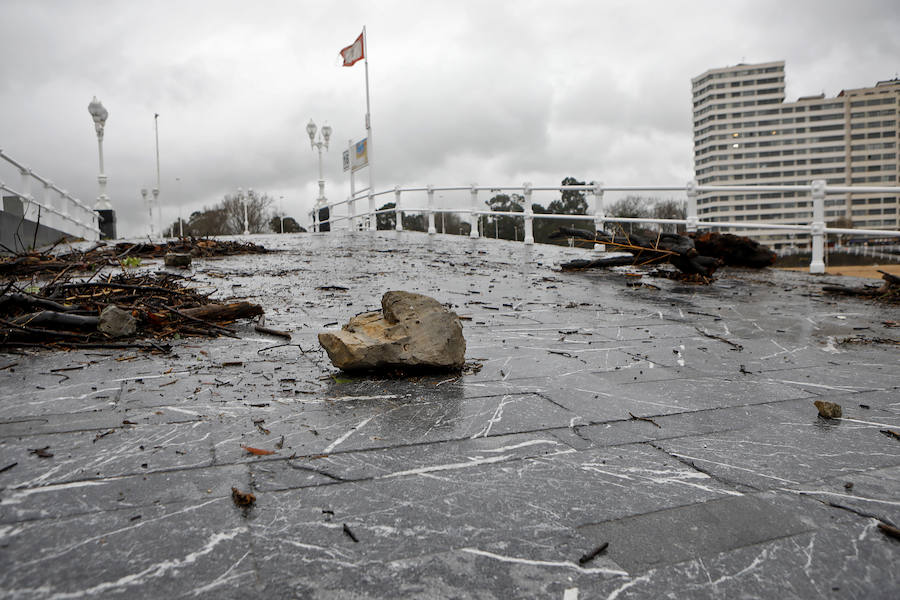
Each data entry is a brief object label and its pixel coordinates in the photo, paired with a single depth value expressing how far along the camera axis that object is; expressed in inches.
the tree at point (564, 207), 1868.8
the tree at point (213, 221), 2605.8
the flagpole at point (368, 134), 1105.4
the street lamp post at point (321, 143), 1322.6
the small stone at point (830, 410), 108.3
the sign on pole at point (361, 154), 1146.7
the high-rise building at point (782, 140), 5851.4
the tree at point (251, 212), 2465.4
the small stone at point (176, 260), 358.3
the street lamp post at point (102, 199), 991.0
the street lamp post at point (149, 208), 1838.1
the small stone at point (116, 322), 173.3
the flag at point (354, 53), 1169.4
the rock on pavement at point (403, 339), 137.6
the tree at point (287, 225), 3000.5
